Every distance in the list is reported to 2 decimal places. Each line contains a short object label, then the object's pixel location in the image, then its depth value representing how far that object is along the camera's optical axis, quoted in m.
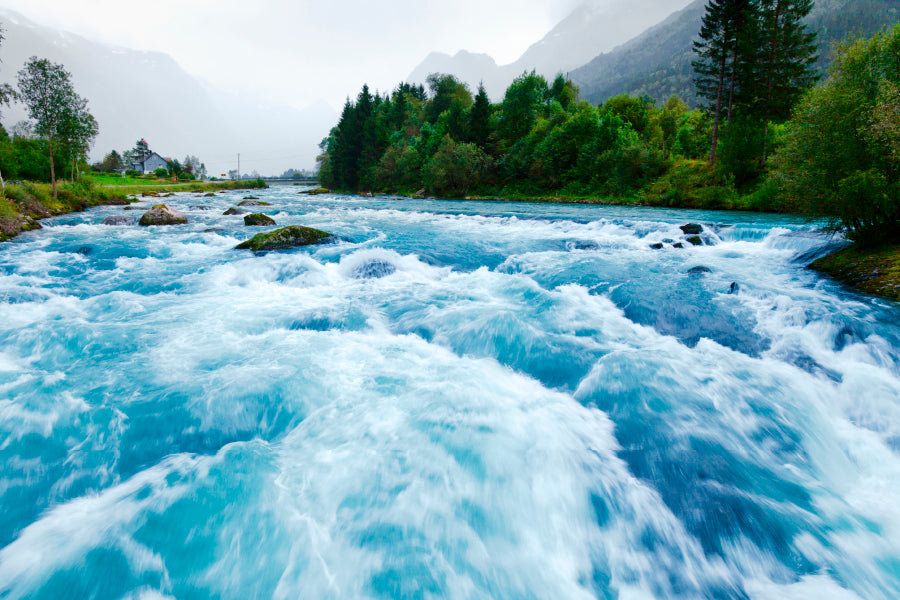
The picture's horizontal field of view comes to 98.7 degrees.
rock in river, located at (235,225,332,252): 13.21
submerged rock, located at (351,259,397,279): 10.90
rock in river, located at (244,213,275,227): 20.03
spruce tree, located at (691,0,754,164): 31.23
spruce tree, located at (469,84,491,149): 54.91
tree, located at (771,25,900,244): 9.16
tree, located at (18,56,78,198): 27.17
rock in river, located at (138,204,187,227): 20.04
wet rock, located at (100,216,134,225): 19.95
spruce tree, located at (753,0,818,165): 31.98
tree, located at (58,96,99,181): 32.09
